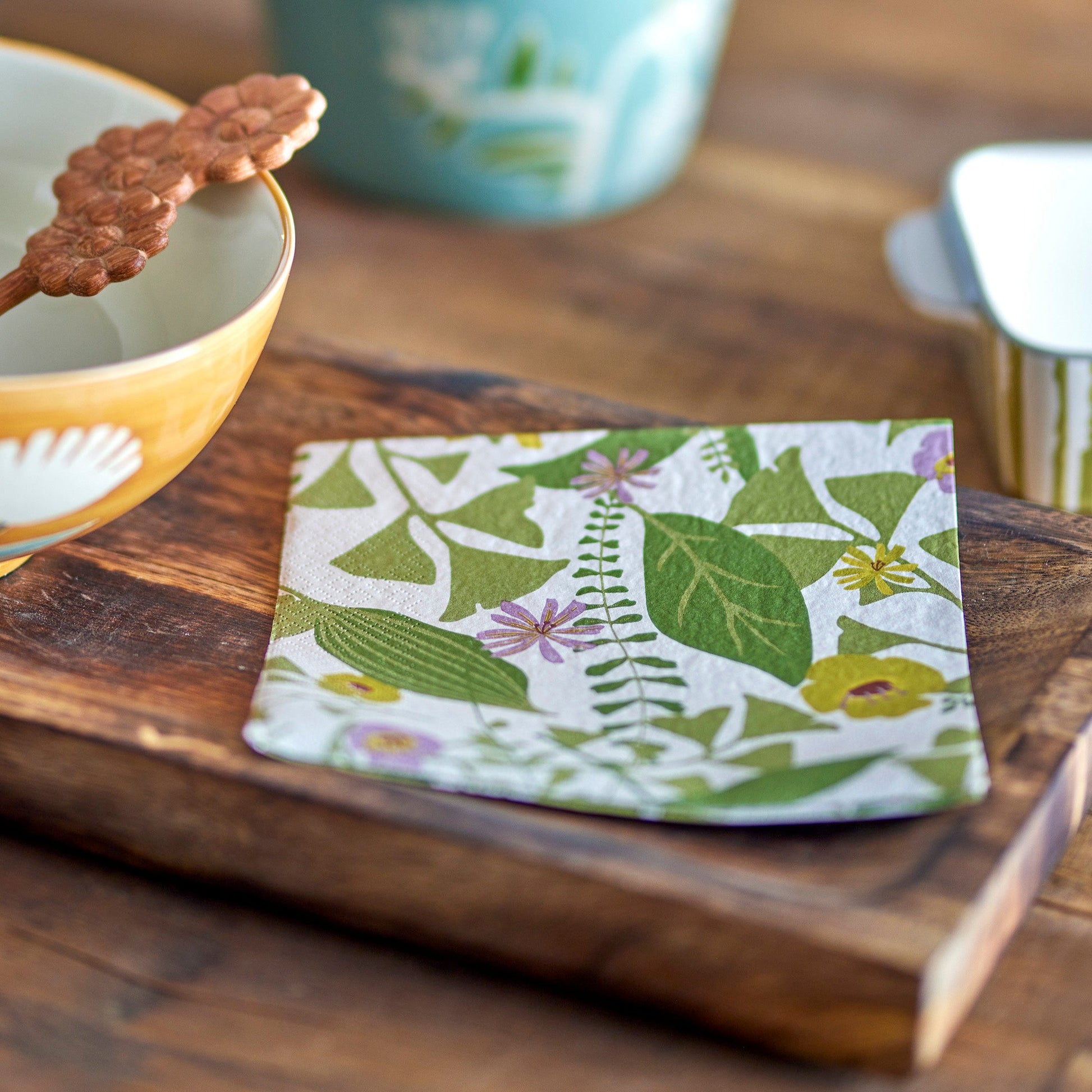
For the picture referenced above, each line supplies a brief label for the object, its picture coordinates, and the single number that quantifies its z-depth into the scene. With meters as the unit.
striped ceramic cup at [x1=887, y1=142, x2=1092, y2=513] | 0.72
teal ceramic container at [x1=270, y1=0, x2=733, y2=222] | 0.83
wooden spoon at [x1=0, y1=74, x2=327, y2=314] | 0.66
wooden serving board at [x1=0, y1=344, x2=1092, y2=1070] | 0.60
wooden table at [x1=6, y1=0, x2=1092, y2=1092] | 0.61
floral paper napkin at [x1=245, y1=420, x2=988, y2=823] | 0.62
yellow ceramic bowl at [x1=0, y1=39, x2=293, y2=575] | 0.62
